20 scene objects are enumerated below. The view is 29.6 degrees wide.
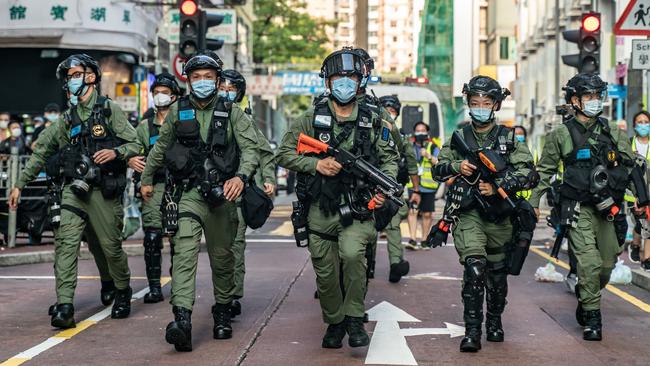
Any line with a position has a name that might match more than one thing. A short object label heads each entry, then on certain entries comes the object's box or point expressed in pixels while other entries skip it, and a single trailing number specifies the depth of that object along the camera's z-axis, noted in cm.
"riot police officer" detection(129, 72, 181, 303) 1095
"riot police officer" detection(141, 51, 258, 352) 839
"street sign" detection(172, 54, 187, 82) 1778
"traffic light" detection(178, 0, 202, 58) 1672
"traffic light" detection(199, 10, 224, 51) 1691
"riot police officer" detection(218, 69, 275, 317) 891
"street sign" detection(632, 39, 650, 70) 1406
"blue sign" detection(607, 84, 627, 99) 2568
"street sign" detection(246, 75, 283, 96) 5362
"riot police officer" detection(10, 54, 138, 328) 959
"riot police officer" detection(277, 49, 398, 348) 811
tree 6706
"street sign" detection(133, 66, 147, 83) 3278
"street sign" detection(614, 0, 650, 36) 1381
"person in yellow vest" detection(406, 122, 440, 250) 1719
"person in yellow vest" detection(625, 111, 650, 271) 1533
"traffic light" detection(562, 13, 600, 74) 1752
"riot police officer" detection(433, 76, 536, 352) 857
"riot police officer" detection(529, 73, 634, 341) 923
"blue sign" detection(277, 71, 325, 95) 5559
